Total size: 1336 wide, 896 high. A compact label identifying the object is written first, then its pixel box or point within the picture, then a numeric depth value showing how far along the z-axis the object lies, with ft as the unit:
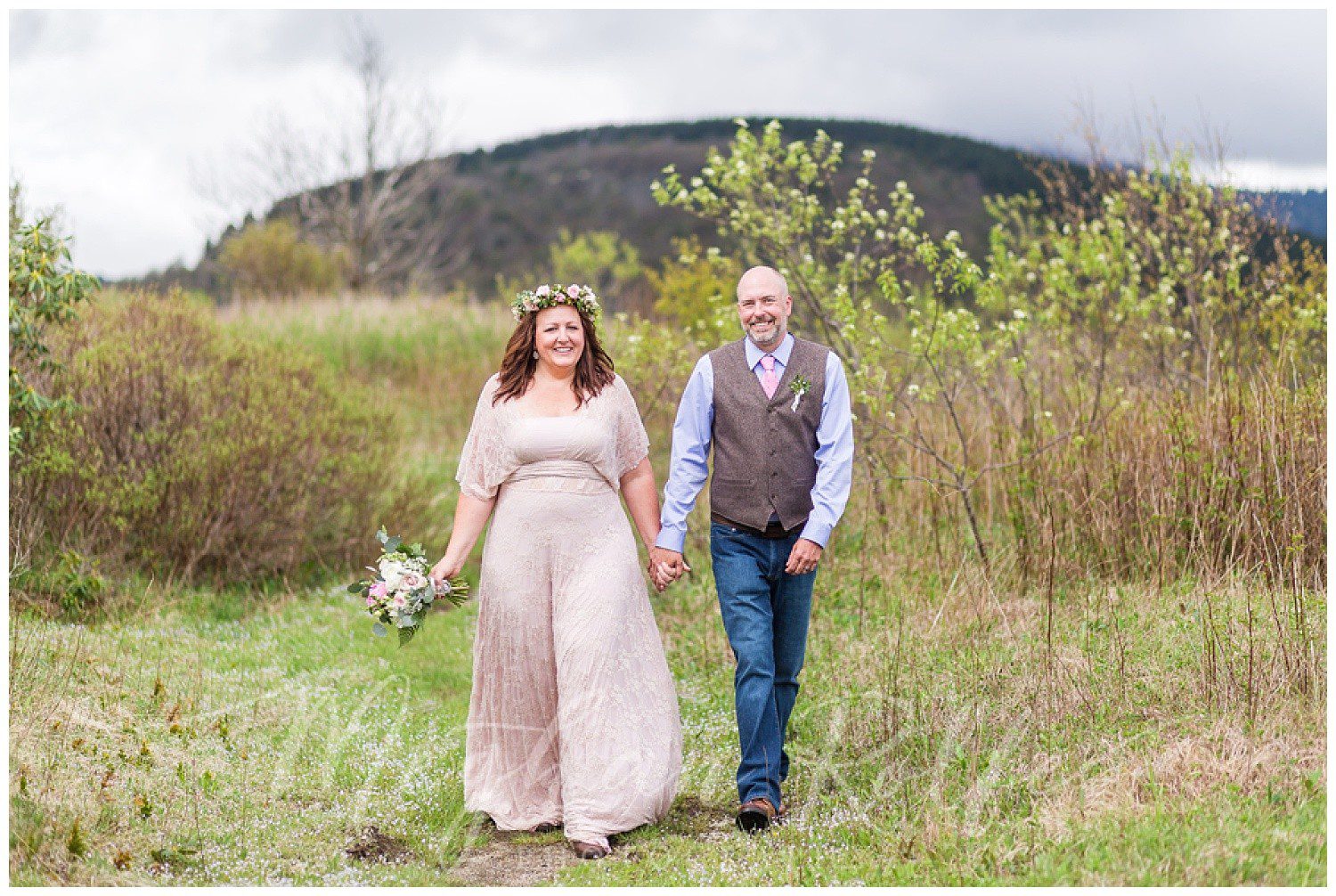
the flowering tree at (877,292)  27.81
